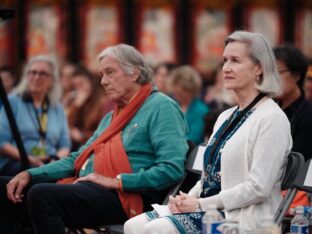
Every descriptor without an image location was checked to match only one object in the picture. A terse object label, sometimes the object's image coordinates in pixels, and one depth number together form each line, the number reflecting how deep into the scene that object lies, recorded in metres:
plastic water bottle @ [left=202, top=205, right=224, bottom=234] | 7.92
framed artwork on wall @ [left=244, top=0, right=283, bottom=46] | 26.66
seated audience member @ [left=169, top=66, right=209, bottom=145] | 16.88
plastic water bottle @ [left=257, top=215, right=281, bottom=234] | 7.22
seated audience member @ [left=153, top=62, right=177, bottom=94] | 19.40
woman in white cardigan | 8.72
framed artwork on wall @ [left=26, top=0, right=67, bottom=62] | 25.53
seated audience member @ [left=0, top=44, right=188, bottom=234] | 10.22
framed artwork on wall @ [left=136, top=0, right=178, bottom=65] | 26.20
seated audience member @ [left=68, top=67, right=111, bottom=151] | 17.98
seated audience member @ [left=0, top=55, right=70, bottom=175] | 13.92
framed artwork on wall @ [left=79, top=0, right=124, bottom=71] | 25.87
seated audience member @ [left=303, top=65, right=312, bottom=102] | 15.81
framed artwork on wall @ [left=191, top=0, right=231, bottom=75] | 26.62
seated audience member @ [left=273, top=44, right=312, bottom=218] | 11.14
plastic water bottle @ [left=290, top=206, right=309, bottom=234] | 9.02
